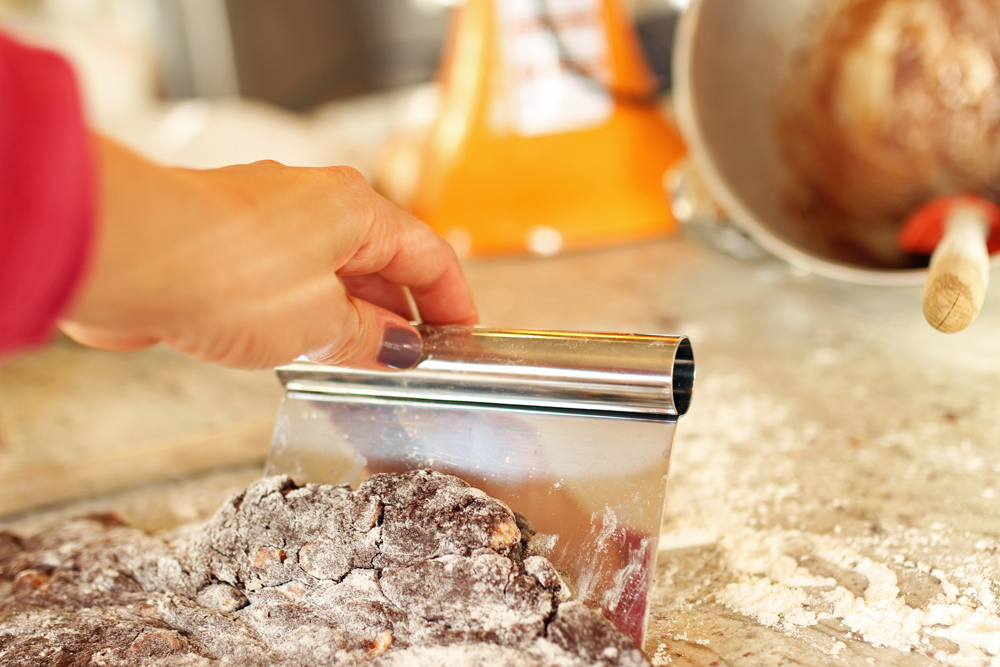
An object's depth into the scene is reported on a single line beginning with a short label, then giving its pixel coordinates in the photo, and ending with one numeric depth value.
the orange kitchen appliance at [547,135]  1.25
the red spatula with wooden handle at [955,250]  0.53
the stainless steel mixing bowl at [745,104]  0.89
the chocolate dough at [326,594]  0.45
